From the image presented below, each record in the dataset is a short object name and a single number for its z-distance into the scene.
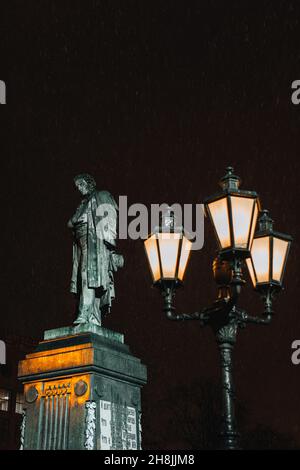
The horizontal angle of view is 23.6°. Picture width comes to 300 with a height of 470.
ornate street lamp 7.87
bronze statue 10.62
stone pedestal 9.51
